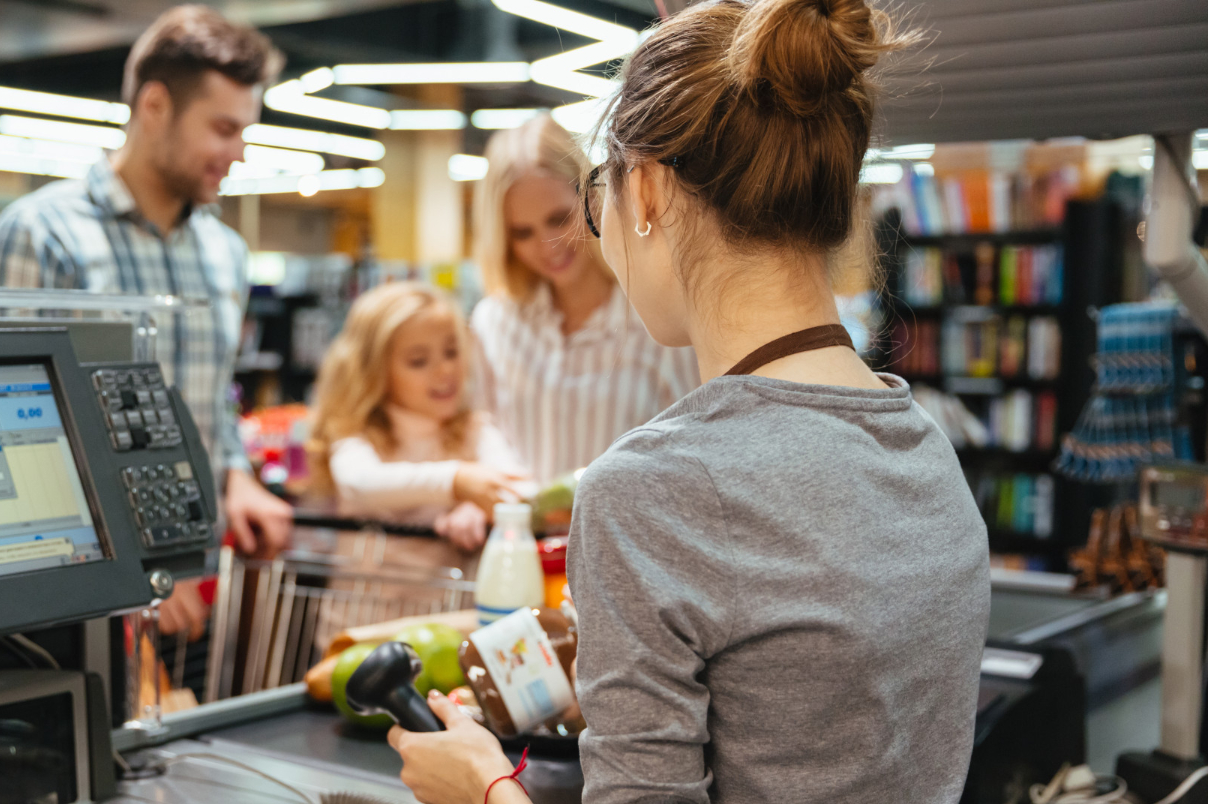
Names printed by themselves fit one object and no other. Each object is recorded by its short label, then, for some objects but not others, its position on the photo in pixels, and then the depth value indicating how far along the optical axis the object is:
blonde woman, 2.23
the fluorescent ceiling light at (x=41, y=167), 10.62
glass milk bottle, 1.29
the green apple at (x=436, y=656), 1.22
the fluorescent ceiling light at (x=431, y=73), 6.38
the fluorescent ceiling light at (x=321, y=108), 7.43
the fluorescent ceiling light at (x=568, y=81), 6.04
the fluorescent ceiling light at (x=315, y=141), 9.03
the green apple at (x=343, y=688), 1.22
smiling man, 2.22
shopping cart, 1.74
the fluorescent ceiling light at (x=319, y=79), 6.61
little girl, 2.62
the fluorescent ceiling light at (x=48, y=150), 9.82
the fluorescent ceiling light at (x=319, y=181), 11.10
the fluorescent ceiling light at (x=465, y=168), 9.61
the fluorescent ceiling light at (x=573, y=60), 5.31
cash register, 0.95
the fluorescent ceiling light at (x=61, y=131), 9.16
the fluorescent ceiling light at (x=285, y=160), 9.84
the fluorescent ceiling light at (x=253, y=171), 10.33
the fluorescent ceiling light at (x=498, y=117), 8.16
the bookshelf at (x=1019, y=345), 5.63
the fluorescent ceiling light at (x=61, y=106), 8.45
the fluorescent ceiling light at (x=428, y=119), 8.67
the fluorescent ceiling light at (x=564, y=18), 4.91
